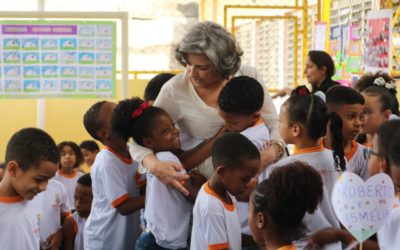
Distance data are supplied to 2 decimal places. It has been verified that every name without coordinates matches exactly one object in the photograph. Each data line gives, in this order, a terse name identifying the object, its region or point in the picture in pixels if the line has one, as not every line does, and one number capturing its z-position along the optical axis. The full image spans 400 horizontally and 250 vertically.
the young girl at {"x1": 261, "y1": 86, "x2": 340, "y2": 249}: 3.00
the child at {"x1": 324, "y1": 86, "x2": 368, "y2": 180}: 3.77
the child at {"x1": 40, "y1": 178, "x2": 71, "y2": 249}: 4.16
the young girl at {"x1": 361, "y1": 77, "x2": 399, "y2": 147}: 4.15
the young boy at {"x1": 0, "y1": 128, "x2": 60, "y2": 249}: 3.00
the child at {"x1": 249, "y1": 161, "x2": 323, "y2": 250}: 2.32
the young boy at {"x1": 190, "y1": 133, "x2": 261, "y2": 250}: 2.81
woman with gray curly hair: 3.13
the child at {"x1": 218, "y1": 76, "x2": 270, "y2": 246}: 2.99
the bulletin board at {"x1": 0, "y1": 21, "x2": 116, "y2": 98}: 5.46
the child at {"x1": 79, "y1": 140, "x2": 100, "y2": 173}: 7.06
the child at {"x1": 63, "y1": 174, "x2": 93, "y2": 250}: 4.27
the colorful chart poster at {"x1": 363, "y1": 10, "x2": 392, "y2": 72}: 6.54
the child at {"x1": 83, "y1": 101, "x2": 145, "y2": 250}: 3.52
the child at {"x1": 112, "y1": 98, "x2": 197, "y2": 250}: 3.11
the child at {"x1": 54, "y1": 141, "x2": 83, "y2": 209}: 5.91
